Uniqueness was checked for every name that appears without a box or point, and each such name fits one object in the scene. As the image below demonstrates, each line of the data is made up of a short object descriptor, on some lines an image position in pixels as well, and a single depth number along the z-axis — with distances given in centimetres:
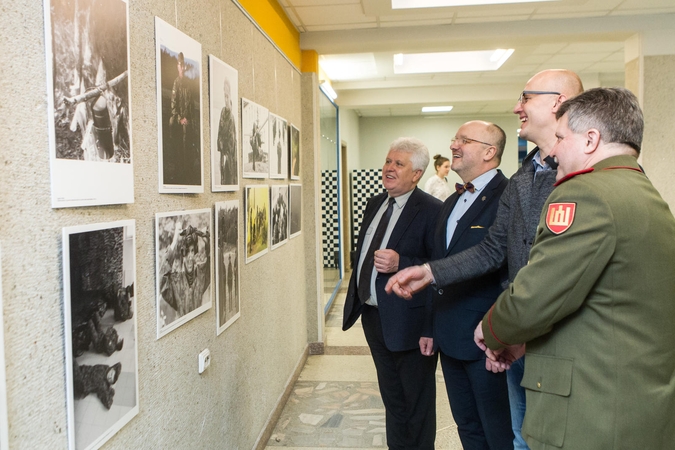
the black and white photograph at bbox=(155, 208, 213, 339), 178
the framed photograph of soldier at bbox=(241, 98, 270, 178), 281
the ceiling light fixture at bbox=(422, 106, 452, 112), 1074
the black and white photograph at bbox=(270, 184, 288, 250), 349
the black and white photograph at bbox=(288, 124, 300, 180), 419
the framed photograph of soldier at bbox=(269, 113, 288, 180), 348
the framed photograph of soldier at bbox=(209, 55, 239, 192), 231
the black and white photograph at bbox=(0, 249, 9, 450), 104
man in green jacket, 129
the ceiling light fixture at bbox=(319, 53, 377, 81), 614
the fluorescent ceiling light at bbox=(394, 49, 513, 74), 702
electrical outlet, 216
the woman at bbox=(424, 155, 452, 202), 753
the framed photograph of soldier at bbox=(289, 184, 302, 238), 417
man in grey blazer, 182
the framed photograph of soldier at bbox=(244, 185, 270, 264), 287
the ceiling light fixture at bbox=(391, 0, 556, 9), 420
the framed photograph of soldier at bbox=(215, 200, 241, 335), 237
